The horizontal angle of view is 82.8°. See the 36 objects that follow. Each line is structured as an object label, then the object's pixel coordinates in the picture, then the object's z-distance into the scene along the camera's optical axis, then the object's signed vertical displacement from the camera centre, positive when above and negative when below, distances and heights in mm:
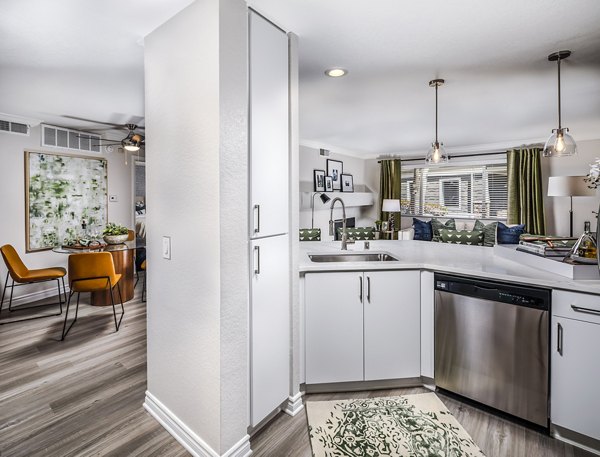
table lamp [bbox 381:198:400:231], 6980 +269
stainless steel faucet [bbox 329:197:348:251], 2922 -190
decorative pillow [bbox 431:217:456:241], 7094 -148
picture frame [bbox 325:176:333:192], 6543 +671
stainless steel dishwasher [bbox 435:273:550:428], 1900 -760
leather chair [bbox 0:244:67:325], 3559 -590
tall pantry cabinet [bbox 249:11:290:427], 1819 +3
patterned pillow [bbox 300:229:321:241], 4965 -242
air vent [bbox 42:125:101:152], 4430 +1103
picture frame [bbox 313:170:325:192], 6230 +714
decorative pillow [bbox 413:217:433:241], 7105 -272
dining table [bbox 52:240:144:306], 4082 -597
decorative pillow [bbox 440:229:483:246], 5312 -301
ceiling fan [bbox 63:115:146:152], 4195 +1189
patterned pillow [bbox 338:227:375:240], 4920 -219
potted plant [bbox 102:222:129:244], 4160 -188
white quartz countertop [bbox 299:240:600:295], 1882 -315
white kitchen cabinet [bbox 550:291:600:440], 1738 -763
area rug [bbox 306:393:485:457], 1770 -1200
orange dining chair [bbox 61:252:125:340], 3348 -537
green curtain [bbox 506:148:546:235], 6078 +516
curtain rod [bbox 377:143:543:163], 6173 +1283
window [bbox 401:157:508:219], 6777 +583
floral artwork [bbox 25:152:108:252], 4324 +300
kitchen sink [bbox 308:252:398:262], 2821 -324
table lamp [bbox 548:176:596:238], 2869 +267
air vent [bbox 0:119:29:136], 4012 +1111
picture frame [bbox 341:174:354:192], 7188 +768
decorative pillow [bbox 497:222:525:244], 5594 -257
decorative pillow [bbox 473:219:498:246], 6219 -264
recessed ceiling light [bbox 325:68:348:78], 2726 +1190
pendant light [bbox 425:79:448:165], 3338 +627
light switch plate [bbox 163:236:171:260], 1892 -158
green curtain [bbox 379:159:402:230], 7812 +844
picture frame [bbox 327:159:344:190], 6718 +955
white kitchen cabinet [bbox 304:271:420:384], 2285 -729
